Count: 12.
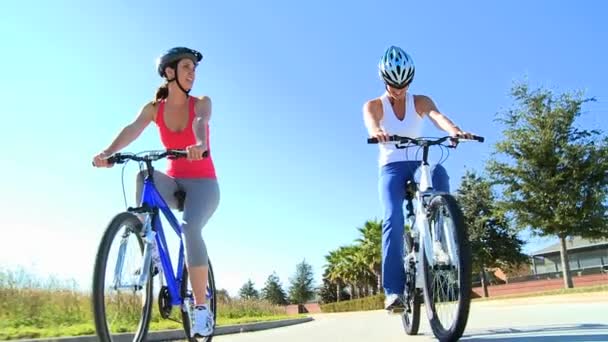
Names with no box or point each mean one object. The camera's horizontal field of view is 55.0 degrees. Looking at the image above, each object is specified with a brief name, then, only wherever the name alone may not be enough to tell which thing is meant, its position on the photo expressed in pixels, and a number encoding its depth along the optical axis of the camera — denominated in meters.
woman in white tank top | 4.90
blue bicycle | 3.46
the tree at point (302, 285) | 123.81
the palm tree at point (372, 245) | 67.62
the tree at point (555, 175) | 24.91
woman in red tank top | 4.21
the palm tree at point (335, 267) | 77.94
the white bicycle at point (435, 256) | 3.75
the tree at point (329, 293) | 96.81
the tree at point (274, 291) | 123.07
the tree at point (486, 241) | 45.72
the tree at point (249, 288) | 125.39
